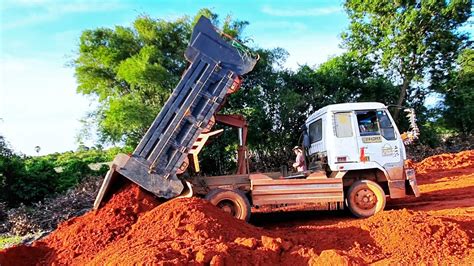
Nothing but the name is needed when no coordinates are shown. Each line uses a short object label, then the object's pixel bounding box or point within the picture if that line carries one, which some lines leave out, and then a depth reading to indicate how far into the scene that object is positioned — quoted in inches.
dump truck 320.5
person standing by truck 407.5
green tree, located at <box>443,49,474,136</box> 862.5
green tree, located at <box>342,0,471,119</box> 822.5
